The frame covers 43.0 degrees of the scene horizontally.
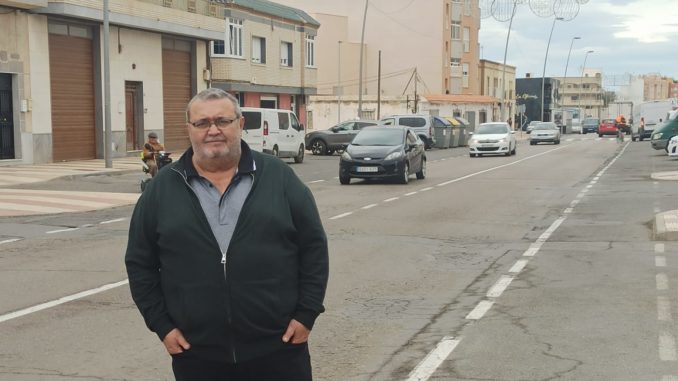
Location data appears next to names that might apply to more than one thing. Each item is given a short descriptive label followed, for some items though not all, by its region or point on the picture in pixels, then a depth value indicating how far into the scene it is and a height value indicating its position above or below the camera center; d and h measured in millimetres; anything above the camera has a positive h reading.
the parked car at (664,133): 36969 -1035
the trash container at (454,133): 52031 -1491
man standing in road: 3281 -583
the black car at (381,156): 22391 -1230
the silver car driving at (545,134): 56406 -1670
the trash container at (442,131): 49500 -1321
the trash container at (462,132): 53750 -1455
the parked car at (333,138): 39906 -1351
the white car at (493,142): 39781 -1534
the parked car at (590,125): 94500 -1783
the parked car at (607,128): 76125 -1700
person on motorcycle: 19719 -1063
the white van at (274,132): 30250 -831
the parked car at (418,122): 45781 -716
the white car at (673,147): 31828 -1413
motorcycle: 19172 -1124
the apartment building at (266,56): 40938 +2727
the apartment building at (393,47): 78375 +5673
